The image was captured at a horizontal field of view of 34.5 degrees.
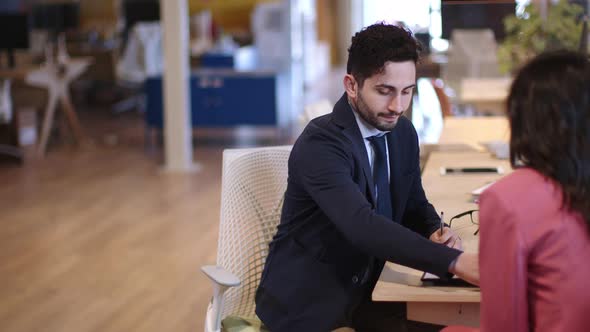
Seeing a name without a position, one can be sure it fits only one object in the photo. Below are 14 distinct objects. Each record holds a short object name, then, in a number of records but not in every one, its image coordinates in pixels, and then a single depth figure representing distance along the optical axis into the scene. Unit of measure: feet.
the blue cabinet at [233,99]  30.68
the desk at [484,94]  20.76
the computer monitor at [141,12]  40.60
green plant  16.30
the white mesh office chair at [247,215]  8.87
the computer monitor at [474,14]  16.11
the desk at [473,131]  14.23
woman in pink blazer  5.32
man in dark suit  7.35
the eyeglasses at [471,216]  8.85
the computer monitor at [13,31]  30.78
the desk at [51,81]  29.04
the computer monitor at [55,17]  44.62
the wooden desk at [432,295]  6.91
